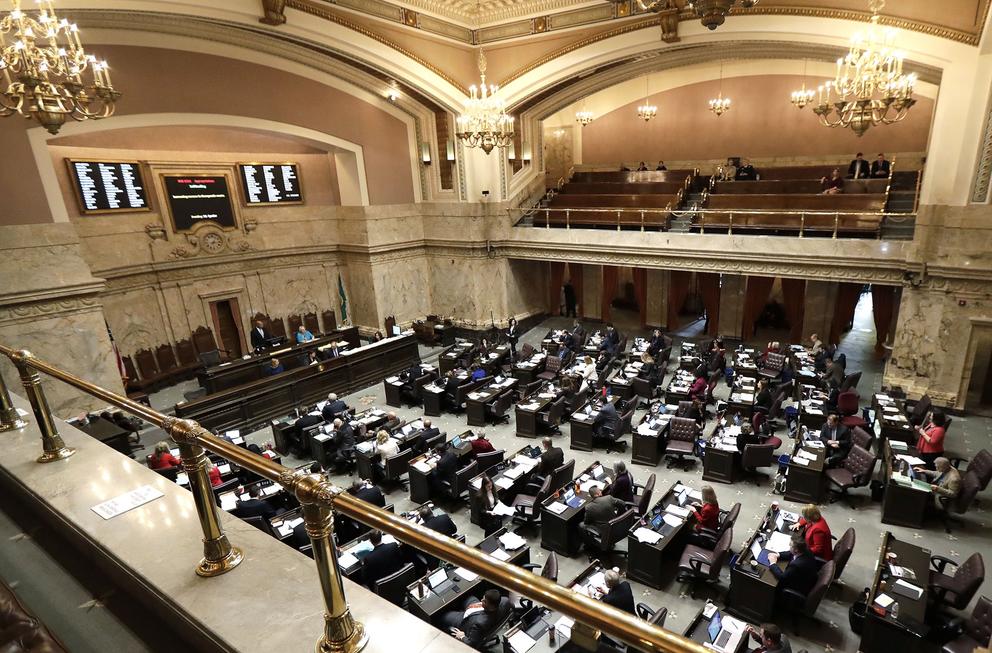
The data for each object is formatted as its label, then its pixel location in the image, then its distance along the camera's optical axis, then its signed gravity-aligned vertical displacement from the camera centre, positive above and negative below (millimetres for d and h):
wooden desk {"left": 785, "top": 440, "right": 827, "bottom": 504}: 7375 -4381
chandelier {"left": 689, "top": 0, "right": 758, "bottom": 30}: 5000 +1543
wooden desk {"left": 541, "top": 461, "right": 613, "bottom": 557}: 6535 -4313
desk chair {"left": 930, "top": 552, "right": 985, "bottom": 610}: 4894 -4061
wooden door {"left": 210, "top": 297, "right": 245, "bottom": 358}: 14781 -3513
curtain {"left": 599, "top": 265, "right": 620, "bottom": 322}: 16812 -3480
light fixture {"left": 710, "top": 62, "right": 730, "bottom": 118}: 17219 +2191
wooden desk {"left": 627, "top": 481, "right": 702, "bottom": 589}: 5949 -4219
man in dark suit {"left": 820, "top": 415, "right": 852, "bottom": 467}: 7793 -4110
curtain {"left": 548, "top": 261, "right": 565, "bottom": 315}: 17828 -3494
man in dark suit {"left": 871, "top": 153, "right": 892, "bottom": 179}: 13961 -154
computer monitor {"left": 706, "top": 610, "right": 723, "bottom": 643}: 4586 -3949
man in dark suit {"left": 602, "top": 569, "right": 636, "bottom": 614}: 4562 -3582
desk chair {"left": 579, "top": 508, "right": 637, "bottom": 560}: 6324 -4285
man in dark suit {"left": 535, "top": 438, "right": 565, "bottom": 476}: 7672 -3981
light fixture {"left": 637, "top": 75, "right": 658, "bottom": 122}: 18484 +2269
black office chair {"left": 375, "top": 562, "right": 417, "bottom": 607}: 5231 -3921
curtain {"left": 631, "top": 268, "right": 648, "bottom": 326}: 16203 -3331
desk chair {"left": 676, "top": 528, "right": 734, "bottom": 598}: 5668 -4306
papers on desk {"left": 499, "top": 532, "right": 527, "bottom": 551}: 5866 -3976
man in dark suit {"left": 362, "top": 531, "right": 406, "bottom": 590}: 5434 -3812
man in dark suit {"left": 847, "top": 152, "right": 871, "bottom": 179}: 14234 -142
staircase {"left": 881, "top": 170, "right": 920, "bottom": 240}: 11387 -1029
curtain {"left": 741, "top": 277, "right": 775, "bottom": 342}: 14242 -3508
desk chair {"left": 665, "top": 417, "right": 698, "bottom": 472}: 8523 -4296
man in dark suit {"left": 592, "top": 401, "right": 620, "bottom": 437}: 9164 -4159
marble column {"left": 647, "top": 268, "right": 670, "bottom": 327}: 16406 -3757
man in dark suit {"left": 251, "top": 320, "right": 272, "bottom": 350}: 13586 -3532
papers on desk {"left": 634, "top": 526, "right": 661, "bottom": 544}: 6016 -4074
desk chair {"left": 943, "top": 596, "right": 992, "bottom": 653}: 4395 -3973
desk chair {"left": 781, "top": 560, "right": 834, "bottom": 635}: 5125 -4246
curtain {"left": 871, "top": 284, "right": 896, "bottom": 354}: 12742 -3534
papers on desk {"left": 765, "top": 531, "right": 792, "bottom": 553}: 5781 -4093
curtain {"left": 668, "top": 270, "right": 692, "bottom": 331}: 15570 -3483
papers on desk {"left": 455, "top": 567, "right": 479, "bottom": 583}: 5340 -3923
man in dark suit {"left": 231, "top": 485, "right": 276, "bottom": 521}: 6297 -3671
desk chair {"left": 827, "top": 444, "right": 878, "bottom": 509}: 7207 -4275
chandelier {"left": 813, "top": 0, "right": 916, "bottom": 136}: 7289 +1080
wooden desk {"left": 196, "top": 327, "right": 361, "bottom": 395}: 11297 -3742
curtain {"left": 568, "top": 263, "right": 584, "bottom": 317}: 18156 -3342
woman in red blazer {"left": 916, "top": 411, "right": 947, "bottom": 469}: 7596 -4072
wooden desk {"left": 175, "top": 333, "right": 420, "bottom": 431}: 10297 -4136
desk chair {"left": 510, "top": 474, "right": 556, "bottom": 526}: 7039 -4291
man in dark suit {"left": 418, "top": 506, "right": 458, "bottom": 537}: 5848 -3716
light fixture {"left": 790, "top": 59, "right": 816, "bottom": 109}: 15758 +2073
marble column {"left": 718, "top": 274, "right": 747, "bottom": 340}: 15084 -3813
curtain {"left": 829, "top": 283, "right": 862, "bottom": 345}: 13484 -3633
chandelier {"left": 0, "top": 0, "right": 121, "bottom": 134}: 5186 +1374
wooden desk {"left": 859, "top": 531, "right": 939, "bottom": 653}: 4621 -4041
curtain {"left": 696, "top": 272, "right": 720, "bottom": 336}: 15039 -3509
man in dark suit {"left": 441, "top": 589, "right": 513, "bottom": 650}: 4602 -3819
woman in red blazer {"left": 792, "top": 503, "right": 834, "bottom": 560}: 5582 -3874
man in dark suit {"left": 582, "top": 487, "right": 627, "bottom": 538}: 6316 -3957
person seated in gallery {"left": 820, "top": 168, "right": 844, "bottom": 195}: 13234 -471
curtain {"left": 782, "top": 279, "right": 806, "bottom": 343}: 13898 -3577
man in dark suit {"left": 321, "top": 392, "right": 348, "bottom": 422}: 9805 -3975
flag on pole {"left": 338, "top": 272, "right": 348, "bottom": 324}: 17094 -3340
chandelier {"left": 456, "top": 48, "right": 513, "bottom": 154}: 11727 +1393
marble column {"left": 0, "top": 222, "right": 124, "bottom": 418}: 9500 -1773
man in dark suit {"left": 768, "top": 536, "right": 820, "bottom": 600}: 5242 -4007
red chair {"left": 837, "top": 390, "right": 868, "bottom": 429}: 9375 -4234
